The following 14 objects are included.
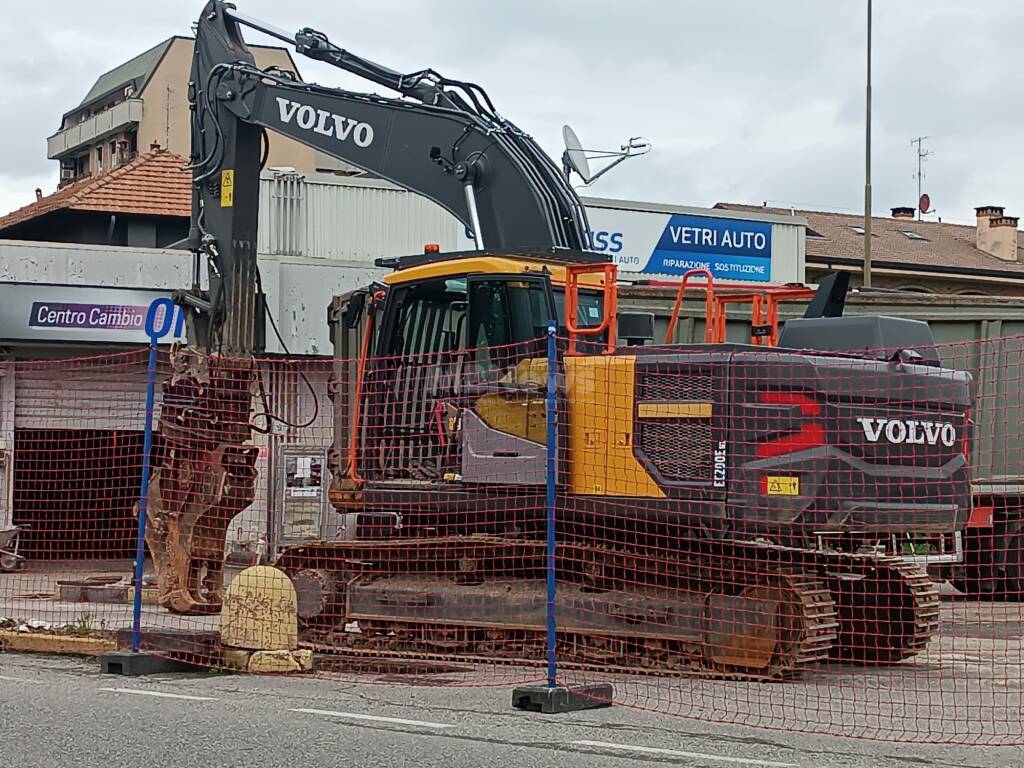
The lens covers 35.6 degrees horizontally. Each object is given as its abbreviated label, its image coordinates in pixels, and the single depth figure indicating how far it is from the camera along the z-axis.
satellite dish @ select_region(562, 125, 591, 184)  27.36
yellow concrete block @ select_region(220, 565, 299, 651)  11.81
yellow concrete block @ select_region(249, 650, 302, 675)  11.62
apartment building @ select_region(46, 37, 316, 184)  56.34
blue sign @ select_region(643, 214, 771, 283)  32.00
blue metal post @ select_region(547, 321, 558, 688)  9.61
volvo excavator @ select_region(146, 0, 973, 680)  11.09
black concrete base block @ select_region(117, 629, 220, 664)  11.79
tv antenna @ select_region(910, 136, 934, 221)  59.22
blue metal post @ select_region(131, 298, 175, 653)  11.57
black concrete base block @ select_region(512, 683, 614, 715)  9.49
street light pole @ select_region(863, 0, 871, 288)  32.22
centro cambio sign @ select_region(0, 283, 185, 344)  24.09
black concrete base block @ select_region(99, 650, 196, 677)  11.50
